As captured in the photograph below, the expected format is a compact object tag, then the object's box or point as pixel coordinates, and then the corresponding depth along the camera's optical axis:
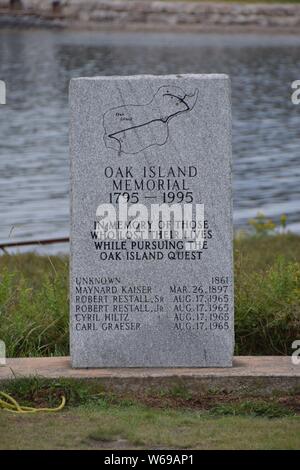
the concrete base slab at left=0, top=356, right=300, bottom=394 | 7.63
